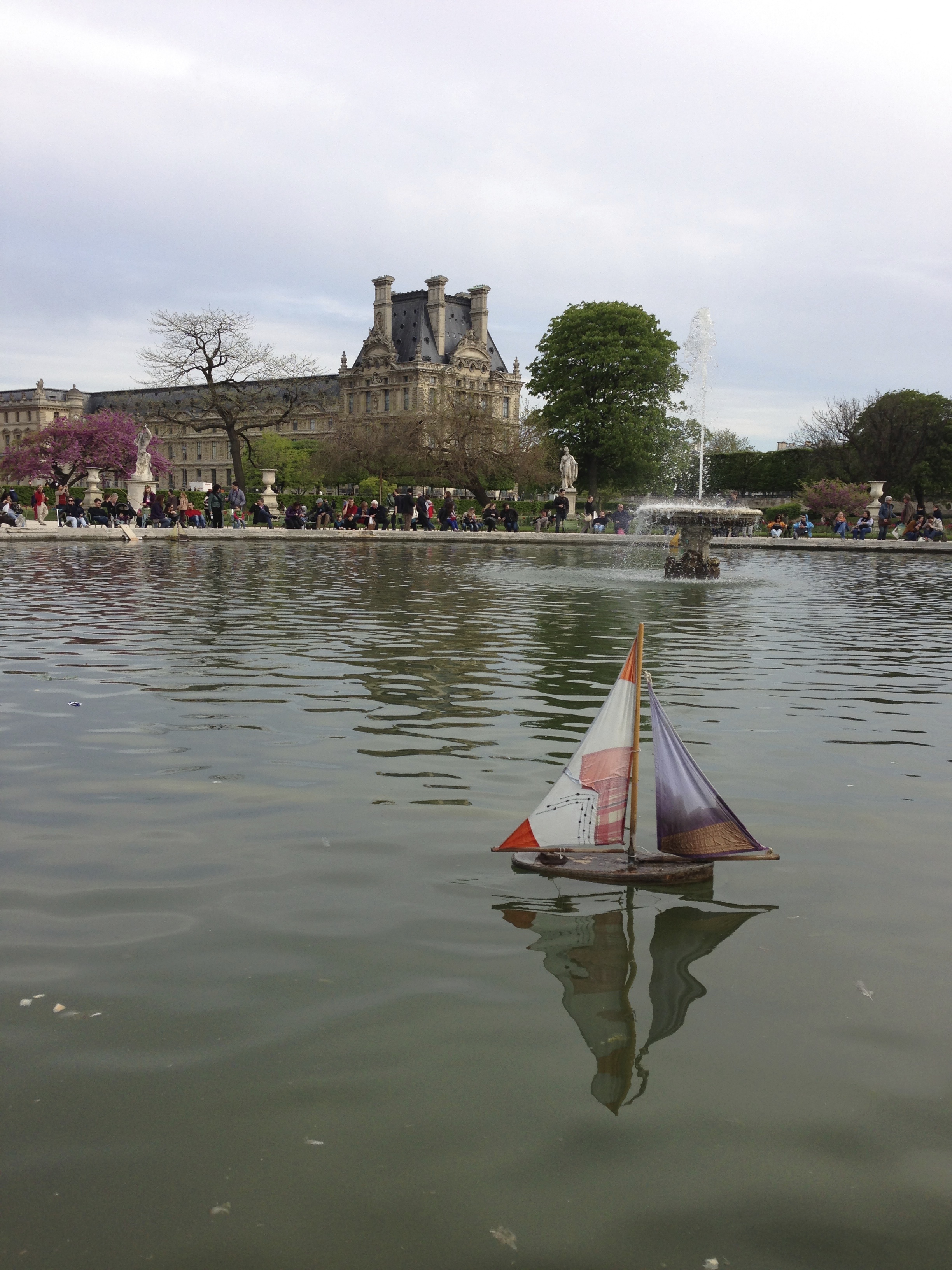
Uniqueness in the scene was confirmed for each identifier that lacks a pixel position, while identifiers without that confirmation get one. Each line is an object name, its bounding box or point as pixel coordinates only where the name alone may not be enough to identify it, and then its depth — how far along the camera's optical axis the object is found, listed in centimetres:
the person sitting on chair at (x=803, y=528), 3975
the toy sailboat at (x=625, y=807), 410
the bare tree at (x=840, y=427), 6775
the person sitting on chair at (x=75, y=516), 3534
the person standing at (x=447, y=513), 4041
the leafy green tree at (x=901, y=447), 6538
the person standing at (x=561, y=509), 4191
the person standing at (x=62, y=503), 3631
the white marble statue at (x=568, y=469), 4653
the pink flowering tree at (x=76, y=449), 6638
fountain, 2106
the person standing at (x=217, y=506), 3703
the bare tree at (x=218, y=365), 4878
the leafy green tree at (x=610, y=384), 5700
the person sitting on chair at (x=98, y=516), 3600
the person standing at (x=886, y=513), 3894
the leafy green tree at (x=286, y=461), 8325
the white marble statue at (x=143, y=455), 3762
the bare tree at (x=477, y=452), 5441
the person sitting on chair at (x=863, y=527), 3691
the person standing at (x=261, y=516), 4094
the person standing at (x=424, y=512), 4034
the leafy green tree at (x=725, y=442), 10862
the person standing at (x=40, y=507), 3819
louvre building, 10819
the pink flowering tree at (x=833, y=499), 4866
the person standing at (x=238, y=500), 4088
